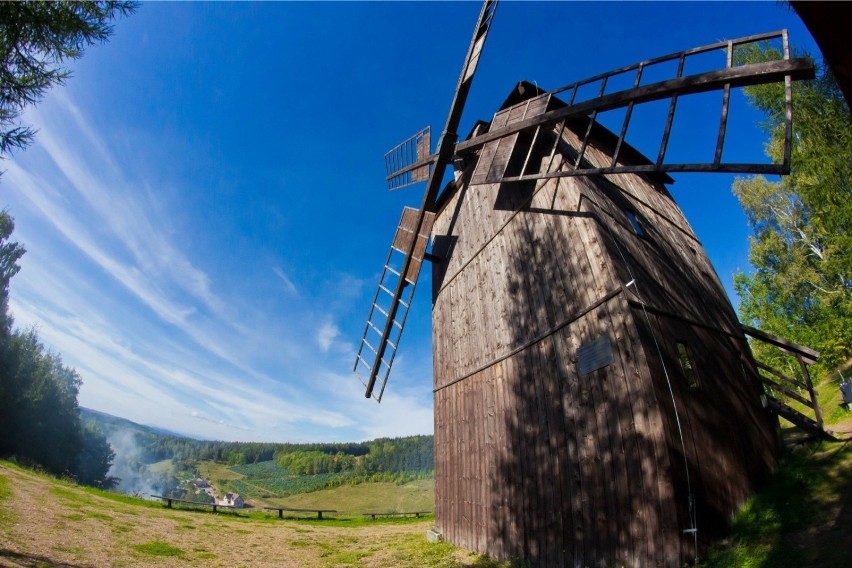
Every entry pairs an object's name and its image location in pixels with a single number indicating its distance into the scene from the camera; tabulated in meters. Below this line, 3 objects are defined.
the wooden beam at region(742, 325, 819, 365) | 9.96
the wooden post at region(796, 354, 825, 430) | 9.30
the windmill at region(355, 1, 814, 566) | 6.60
